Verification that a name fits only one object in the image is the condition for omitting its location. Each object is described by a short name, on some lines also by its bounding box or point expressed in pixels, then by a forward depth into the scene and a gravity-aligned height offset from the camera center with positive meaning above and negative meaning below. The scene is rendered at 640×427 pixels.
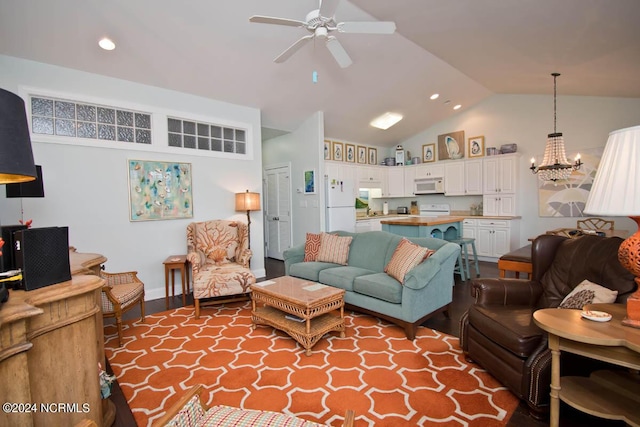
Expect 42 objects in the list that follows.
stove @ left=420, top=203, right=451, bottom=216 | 7.30 -0.22
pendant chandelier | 4.36 +0.49
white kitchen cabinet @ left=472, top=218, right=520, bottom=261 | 6.11 -0.75
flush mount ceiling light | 6.48 +1.70
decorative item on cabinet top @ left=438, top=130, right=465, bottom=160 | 7.01 +1.23
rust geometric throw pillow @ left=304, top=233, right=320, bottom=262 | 4.24 -0.61
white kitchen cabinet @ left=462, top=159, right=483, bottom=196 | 6.58 +0.47
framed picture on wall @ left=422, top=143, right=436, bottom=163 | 7.43 +1.13
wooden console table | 1.11 -0.61
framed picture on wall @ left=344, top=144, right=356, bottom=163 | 7.08 +1.11
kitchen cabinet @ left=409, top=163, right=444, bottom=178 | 7.16 +0.69
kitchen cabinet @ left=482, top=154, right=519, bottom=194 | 6.14 +0.50
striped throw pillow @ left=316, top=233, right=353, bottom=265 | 4.04 -0.61
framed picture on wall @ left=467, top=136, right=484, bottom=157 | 6.72 +1.13
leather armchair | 1.86 -0.81
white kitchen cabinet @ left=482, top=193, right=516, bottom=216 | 6.20 -0.12
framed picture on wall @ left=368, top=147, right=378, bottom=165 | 7.70 +1.13
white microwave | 7.17 +0.34
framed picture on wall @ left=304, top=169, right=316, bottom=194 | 5.88 +0.40
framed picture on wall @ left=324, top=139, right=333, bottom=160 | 6.68 +1.11
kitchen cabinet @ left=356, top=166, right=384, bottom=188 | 7.03 +0.58
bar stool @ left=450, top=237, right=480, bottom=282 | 4.64 -1.01
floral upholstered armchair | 3.54 -0.73
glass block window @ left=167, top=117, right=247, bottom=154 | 4.42 +1.03
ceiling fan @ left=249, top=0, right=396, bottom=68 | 2.43 +1.47
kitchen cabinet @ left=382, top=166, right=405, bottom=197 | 7.75 +0.46
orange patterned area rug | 1.94 -1.27
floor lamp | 4.73 +0.04
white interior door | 6.53 -0.14
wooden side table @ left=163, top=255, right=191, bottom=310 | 3.89 -0.79
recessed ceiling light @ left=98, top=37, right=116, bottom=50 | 3.25 +1.71
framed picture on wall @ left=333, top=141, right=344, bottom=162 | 6.84 +1.13
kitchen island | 4.74 -0.43
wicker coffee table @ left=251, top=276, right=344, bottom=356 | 2.67 -0.95
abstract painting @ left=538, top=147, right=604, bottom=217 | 5.46 +0.11
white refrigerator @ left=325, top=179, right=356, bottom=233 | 6.03 -0.08
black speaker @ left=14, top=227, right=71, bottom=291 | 1.31 -0.21
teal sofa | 2.88 -0.82
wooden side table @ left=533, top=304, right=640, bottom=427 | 1.36 -0.72
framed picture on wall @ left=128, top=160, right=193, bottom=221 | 4.06 +0.21
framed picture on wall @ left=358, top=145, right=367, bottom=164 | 7.39 +1.13
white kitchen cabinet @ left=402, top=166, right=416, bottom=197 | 7.60 +0.51
